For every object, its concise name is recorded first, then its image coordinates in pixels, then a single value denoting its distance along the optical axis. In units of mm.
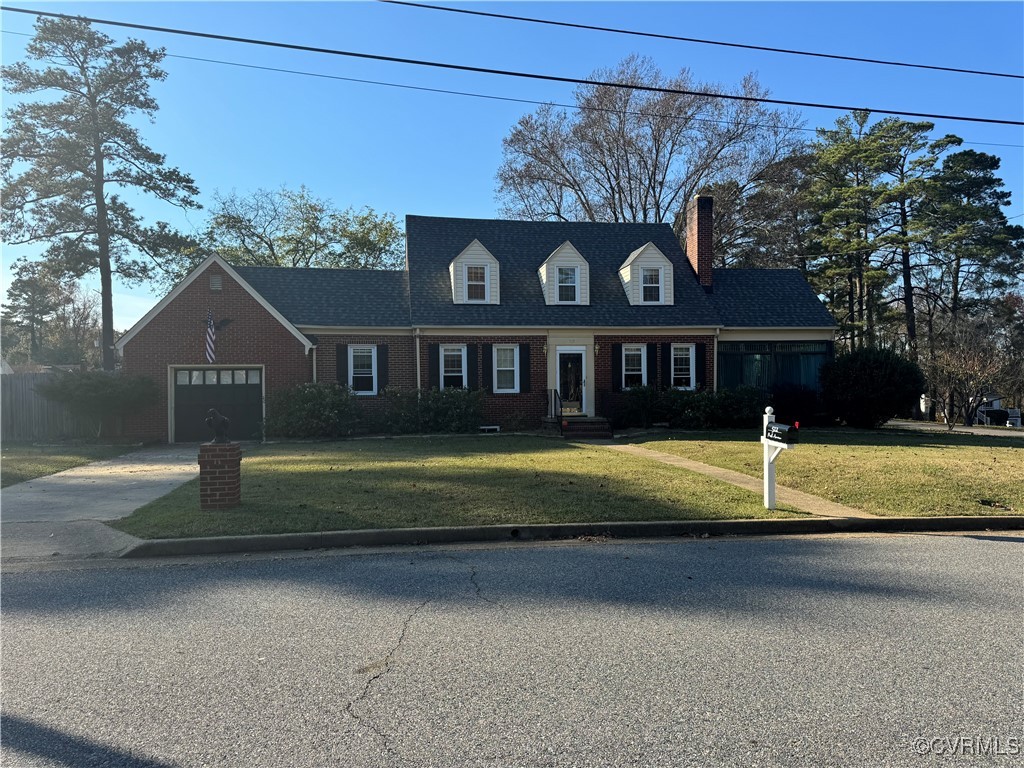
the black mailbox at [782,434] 8211
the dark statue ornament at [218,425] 8109
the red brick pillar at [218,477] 8219
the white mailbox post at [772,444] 8250
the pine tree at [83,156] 26469
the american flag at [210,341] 19016
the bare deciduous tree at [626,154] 36312
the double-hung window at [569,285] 23469
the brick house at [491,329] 20156
